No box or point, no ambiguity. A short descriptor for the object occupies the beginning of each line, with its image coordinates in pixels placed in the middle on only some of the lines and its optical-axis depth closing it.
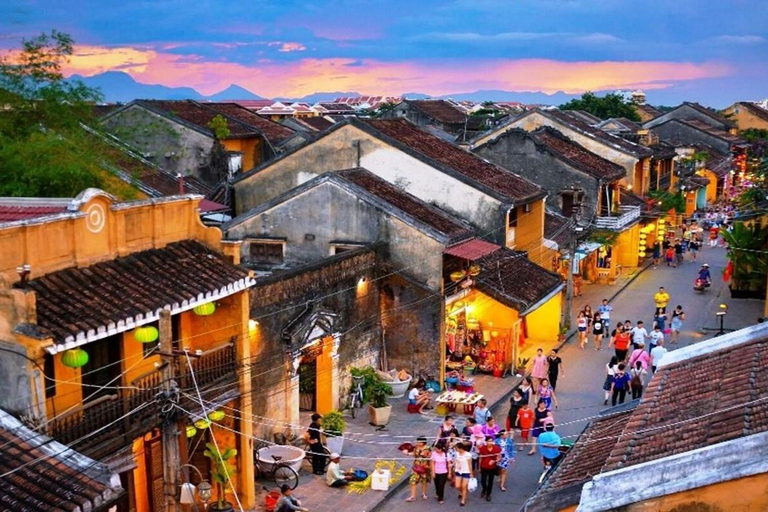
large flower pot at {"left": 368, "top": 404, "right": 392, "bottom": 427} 19.70
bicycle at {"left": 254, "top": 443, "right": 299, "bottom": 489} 16.42
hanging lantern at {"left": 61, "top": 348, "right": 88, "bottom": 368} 11.17
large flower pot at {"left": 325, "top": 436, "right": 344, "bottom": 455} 17.61
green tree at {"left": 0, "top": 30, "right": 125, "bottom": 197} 20.39
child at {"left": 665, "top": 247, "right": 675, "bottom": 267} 42.03
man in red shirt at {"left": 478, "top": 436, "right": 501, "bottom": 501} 15.92
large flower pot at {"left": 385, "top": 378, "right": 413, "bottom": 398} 21.83
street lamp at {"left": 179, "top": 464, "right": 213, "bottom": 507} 13.02
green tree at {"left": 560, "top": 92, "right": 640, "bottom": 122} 80.75
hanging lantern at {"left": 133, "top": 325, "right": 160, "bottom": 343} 12.34
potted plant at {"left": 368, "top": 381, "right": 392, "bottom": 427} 19.72
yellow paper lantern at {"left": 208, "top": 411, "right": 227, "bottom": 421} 14.30
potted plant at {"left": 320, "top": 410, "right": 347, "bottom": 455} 17.64
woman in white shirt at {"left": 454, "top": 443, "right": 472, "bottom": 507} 15.89
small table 20.62
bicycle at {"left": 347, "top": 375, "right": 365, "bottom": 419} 20.80
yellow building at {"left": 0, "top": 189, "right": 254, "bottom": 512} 11.02
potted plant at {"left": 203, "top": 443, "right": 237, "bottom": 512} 14.11
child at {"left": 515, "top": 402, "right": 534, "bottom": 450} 18.69
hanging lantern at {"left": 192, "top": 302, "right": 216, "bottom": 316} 13.70
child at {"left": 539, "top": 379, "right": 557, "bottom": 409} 19.06
